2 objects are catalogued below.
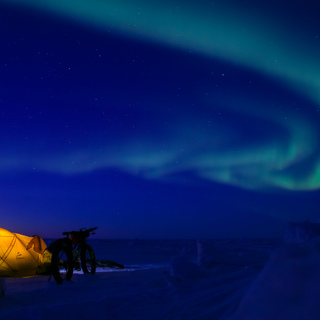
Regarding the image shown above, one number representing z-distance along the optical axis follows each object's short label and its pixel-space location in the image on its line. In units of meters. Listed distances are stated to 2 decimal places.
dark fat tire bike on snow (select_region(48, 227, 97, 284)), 9.50
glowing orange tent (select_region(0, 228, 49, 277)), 11.87
